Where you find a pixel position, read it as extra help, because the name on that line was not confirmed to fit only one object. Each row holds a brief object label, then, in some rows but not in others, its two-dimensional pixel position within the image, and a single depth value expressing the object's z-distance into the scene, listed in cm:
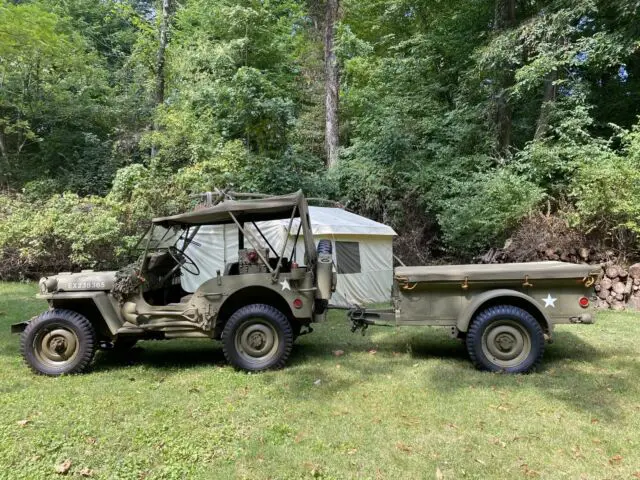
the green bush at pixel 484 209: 1049
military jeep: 507
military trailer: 495
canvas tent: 971
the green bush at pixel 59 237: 1171
